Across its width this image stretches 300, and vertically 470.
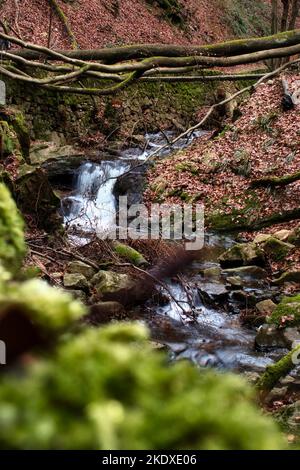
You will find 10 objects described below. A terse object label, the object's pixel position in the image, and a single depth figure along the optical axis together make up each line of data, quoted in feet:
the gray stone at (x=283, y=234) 37.47
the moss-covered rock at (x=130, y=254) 30.14
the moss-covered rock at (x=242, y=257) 35.53
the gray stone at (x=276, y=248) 35.47
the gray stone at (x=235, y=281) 31.50
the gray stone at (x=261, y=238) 38.14
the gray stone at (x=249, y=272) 33.58
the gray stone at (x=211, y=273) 32.89
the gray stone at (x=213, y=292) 29.32
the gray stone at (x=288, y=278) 32.12
